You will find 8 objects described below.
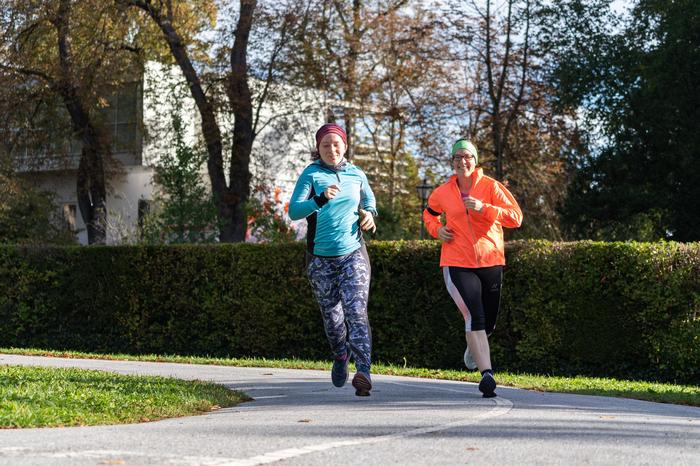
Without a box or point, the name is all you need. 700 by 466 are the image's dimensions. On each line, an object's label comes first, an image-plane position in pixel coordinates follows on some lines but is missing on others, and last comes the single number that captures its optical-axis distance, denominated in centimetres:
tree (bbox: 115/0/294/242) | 3056
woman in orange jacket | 966
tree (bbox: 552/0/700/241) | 2759
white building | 3409
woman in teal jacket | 926
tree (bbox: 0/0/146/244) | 3045
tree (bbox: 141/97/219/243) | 2567
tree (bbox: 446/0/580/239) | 3262
